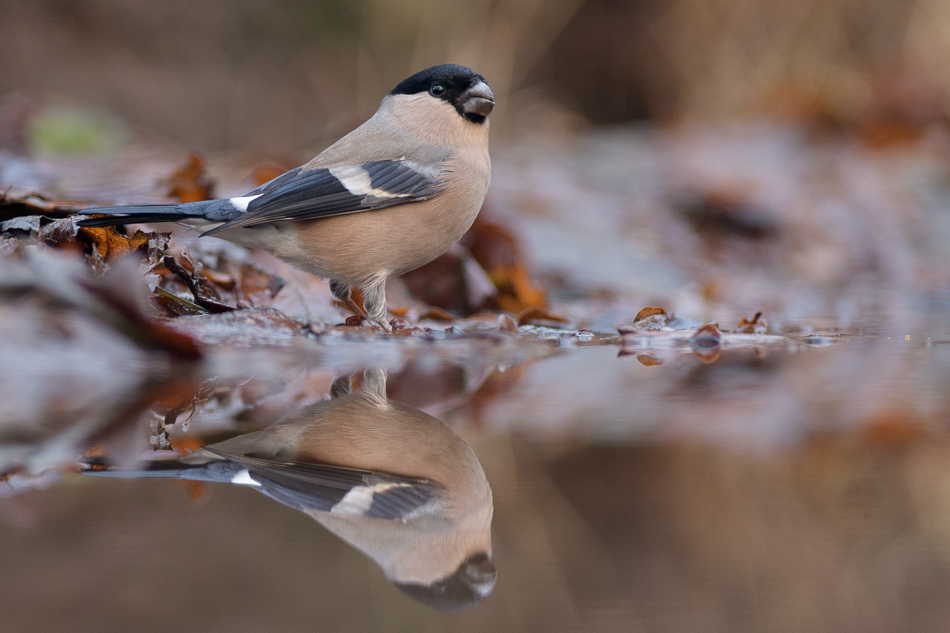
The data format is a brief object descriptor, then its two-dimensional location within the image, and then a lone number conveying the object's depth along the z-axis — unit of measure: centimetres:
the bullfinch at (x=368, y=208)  614
